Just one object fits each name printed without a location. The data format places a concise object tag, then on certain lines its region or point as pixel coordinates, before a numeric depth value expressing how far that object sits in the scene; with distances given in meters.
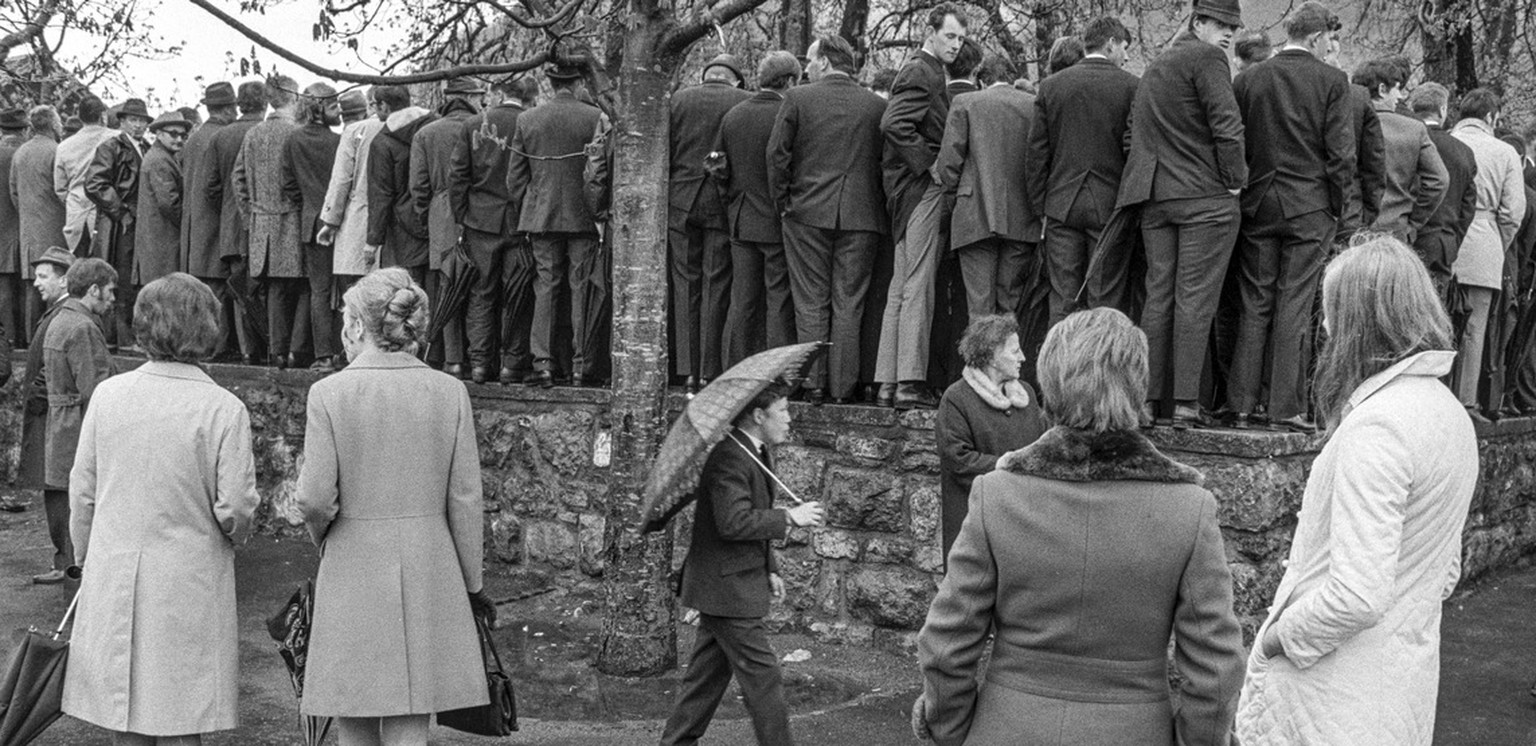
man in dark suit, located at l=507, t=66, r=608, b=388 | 10.06
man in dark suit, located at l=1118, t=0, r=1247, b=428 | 7.67
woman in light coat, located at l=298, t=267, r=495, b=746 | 5.20
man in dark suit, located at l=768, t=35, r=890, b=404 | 8.85
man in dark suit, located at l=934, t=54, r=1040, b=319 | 8.32
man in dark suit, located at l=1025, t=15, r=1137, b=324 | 8.08
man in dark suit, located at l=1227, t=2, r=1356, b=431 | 7.75
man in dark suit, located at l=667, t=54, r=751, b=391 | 9.63
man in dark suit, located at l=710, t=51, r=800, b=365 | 9.30
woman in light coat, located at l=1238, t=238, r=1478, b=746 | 3.64
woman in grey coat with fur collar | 3.51
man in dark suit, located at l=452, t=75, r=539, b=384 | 10.45
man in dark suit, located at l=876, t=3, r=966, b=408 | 8.62
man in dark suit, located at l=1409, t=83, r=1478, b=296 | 9.41
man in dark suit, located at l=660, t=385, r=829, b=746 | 5.78
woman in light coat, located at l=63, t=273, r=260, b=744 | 5.27
